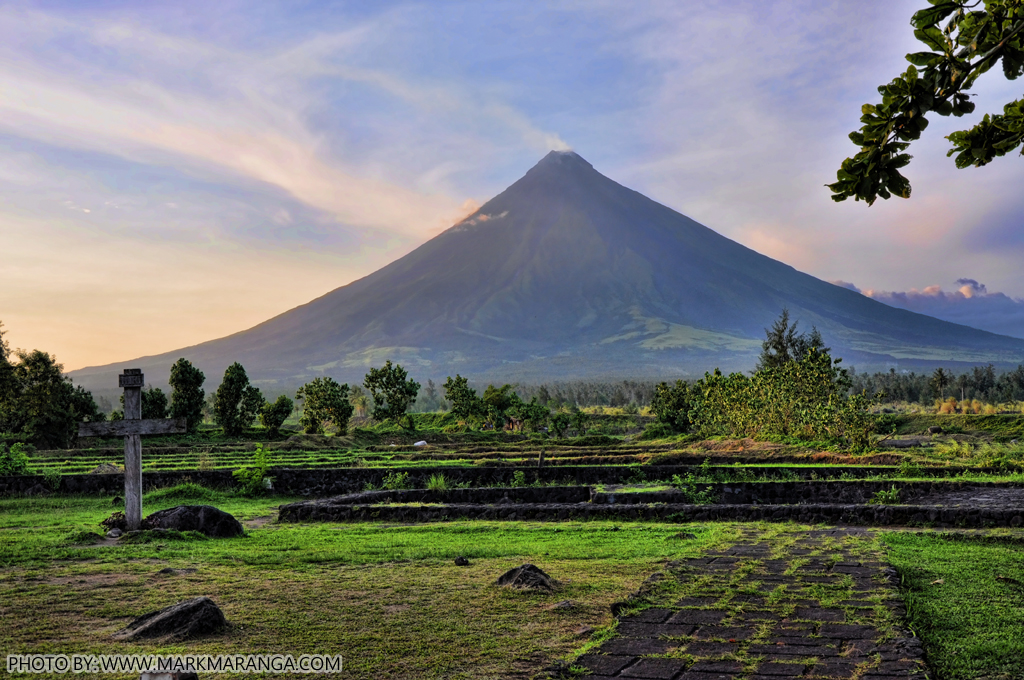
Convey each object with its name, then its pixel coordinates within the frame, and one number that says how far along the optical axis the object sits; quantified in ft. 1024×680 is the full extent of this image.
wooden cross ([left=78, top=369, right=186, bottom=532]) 37.27
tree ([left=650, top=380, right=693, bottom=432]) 132.77
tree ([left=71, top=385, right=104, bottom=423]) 131.03
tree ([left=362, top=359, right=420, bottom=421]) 156.87
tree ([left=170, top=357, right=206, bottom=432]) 145.69
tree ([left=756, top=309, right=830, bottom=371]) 145.18
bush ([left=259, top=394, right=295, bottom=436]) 143.95
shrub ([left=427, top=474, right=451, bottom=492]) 50.62
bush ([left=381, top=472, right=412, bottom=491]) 57.47
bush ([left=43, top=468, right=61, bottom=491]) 57.06
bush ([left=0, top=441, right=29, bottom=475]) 59.50
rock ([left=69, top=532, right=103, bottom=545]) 34.09
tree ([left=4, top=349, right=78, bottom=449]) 121.08
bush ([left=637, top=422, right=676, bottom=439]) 135.85
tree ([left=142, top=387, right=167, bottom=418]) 143.54
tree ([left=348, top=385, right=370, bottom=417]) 274.16
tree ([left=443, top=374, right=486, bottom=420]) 165.27
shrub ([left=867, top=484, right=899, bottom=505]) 43.19
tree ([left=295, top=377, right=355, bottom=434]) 150.00
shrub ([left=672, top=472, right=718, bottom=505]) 44.11
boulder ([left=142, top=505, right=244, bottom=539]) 35.60
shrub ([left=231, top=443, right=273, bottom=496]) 58.65
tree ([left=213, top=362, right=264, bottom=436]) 145.48
